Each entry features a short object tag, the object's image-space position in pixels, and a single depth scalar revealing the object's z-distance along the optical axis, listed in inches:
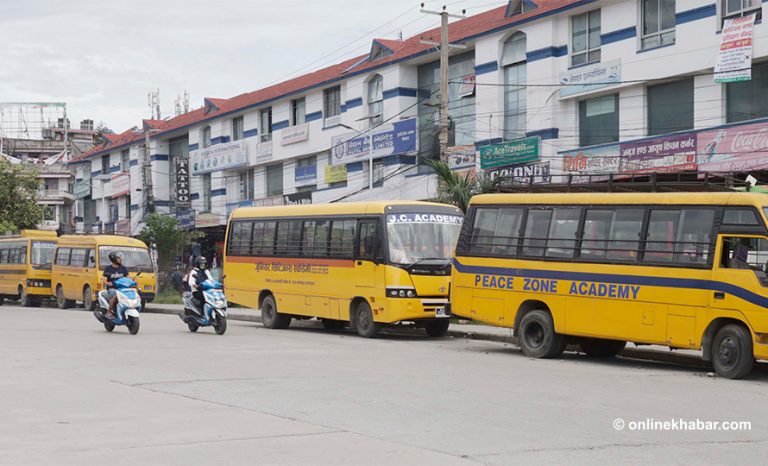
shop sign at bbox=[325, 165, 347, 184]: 1787.6
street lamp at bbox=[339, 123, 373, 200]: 1595.7
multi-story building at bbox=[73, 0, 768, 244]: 1096.8
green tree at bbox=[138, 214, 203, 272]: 1836.9
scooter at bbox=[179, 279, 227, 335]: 842.2
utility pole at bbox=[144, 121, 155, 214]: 1930.4
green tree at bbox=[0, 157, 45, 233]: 2155.5
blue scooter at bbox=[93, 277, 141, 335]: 831.7
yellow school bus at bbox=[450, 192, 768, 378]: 555.5
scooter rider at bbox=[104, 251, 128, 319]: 848.3
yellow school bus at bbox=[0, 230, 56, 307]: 1565.0
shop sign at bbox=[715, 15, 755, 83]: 1039.0
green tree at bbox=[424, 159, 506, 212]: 1036.5
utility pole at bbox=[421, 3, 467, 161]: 1080.8
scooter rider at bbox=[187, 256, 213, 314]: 845.8
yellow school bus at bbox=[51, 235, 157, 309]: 1378.0
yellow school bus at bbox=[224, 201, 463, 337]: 818.8
